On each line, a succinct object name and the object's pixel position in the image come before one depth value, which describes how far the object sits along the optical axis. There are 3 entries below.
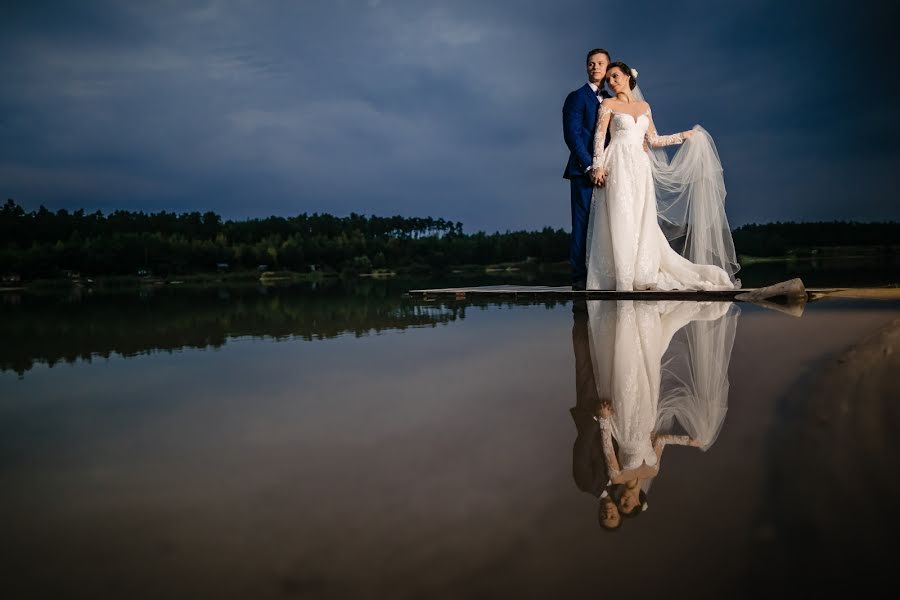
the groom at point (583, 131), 7.83
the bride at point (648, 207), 7.66
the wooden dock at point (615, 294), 6.38
